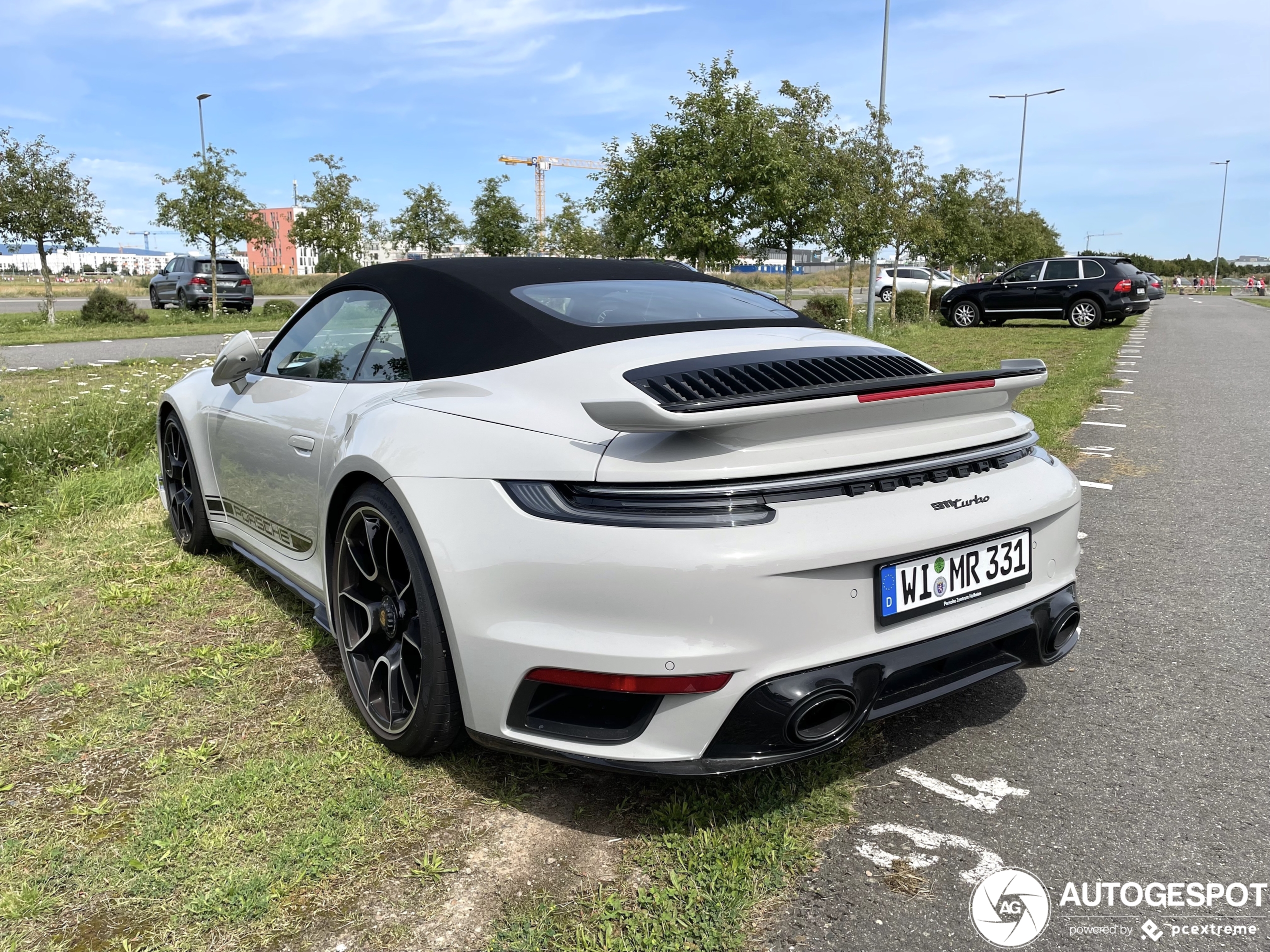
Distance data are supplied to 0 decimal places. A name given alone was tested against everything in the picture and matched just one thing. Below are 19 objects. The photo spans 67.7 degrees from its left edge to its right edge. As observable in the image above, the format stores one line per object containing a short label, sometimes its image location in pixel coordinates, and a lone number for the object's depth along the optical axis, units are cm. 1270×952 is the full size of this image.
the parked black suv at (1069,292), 2073
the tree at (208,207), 2522
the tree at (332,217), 2839
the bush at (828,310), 2075
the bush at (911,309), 2416
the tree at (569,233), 4106
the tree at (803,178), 1714
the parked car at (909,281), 3406
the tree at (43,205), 2148
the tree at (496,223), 3538
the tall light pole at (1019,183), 4047
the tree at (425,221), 3312
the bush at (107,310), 2281
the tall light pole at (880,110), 1880
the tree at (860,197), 1789
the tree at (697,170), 1616
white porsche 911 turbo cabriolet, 195
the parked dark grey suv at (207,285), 2689
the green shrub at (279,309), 2615
